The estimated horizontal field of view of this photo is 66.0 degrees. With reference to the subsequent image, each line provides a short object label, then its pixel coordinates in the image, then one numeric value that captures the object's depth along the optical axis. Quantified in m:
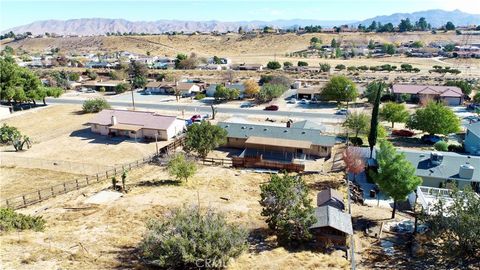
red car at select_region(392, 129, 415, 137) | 60.79
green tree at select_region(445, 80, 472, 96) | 85.88
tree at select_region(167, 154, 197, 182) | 40.19
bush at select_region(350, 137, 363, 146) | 56.16
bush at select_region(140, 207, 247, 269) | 22.62
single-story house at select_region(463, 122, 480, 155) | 50.12
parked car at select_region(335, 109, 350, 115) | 75.81
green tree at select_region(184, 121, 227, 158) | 46.94
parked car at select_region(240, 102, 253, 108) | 84.54
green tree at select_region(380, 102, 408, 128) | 63.35
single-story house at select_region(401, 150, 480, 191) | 39.66
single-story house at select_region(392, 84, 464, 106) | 80.62
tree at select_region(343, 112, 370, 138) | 56.67
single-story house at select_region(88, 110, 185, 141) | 60.47
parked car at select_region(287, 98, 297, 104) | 87.22
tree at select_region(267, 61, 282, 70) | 138.48
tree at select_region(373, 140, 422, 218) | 32.34
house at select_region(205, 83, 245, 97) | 93.89
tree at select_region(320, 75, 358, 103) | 79.90
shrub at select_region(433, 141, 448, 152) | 52.28
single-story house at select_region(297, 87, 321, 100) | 88.75
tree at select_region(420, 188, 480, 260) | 24.64
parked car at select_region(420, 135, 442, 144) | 57.16
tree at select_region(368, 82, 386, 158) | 45.59
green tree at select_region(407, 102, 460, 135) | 56.03
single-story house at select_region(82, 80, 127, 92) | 110.88
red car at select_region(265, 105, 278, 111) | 79.69
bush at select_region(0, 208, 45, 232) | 28.51
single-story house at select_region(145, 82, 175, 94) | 102.79
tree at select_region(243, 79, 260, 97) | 90.55
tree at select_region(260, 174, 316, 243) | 27.72
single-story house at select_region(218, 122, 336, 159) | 50.83
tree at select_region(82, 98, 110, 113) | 80.31
